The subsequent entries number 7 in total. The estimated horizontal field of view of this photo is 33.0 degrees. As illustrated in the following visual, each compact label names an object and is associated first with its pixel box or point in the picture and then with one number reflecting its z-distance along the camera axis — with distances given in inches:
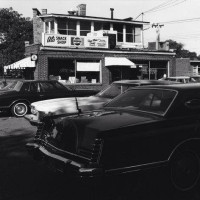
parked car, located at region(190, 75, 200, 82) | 801.6
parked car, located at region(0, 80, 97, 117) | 524.4
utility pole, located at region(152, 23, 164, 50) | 1489.4
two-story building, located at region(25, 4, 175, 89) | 978.7
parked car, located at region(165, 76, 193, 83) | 762.0
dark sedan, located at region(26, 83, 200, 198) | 160.9
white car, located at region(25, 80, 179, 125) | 356.8
